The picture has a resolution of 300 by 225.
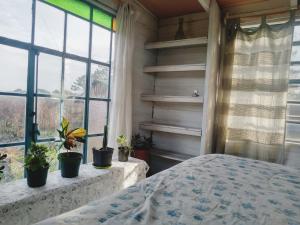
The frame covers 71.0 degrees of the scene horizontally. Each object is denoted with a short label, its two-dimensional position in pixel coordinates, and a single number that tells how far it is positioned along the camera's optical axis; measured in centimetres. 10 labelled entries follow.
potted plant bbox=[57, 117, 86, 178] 182
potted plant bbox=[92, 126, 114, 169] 210
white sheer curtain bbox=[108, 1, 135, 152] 263
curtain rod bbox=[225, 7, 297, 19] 247
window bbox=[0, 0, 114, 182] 183
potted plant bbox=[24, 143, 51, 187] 157
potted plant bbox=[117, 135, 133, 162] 236
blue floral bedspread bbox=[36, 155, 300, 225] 83
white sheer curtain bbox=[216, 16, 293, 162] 250
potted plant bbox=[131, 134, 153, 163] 297
